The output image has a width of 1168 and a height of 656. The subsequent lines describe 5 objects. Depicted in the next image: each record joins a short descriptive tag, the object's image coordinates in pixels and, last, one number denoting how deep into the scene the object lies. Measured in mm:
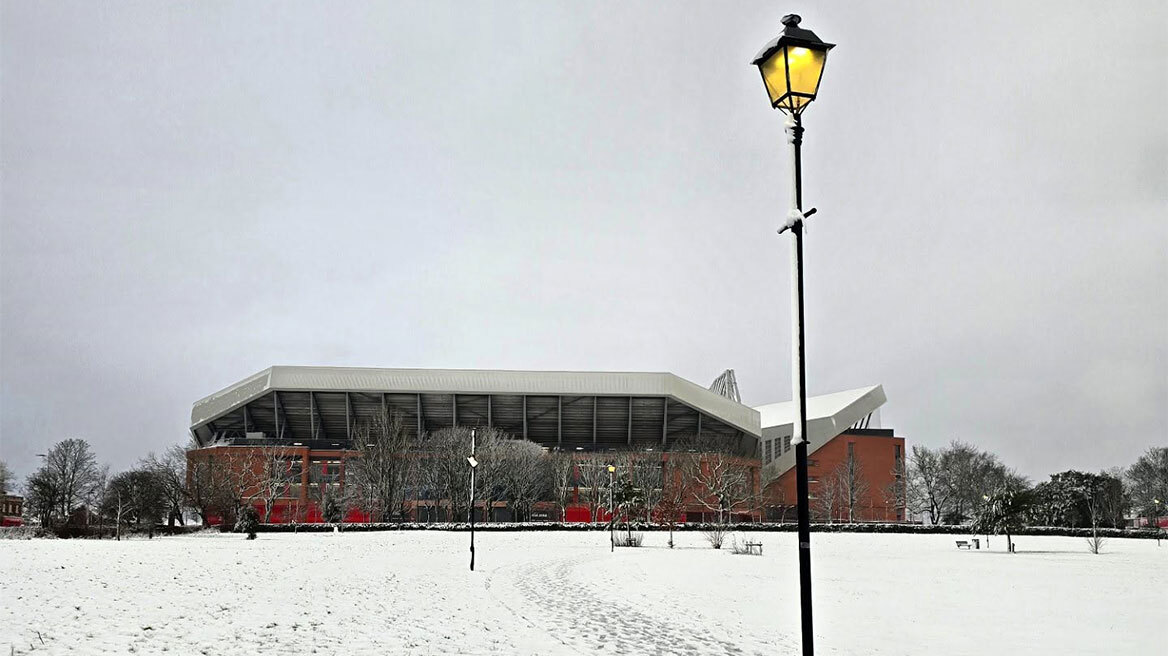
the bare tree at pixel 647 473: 62922
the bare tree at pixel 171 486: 52012
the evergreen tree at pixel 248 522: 44241
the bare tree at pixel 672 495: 52781
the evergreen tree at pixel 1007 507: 41375
